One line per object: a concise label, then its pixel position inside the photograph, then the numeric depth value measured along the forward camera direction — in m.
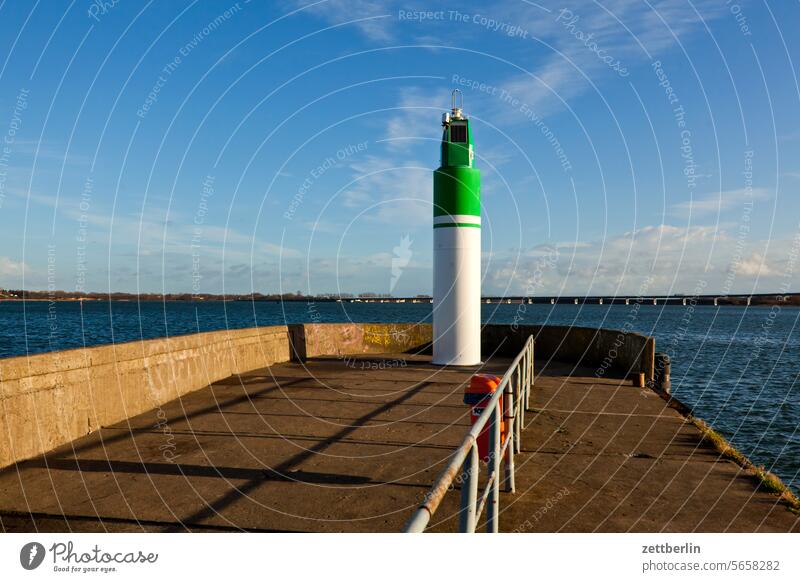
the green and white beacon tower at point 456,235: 15.65
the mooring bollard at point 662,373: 15.03
